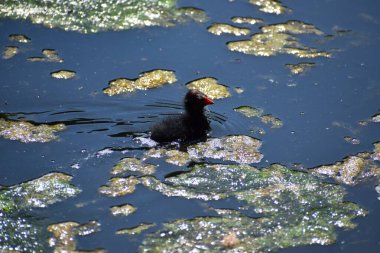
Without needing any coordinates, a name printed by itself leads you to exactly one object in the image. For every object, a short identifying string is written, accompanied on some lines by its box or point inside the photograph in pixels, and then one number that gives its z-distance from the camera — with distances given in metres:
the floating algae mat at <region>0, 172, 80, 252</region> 10.41
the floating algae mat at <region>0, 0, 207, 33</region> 17.37
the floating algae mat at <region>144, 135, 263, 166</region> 12.97
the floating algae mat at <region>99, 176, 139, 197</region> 11.76
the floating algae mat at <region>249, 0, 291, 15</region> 18.42
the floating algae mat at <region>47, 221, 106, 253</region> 10.37
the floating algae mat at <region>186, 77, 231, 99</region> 15.07
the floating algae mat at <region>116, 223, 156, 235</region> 10.74
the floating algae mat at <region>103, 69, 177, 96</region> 15.06
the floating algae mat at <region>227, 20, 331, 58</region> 16.61
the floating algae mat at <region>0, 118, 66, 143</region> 13.41
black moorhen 13.65
